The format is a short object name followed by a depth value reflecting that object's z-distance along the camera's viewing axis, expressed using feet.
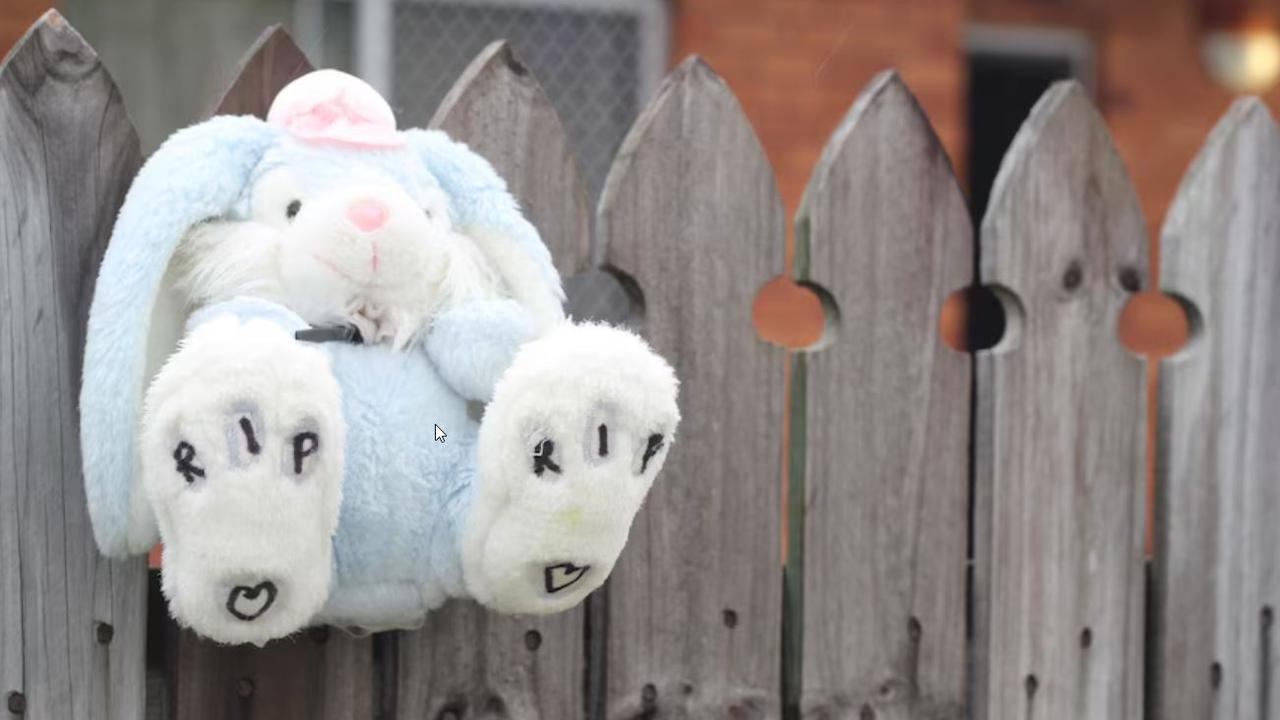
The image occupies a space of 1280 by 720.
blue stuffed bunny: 5.33
